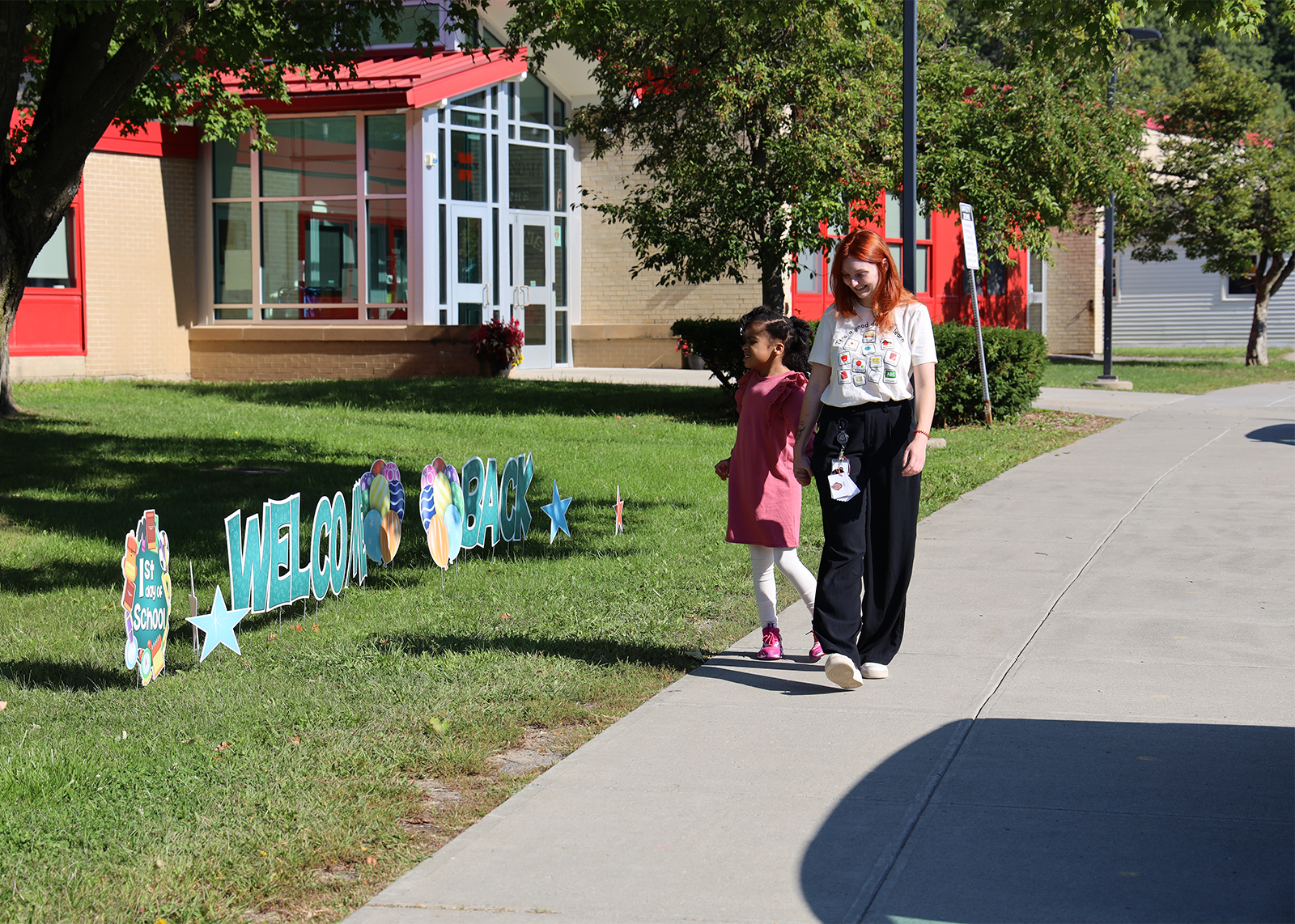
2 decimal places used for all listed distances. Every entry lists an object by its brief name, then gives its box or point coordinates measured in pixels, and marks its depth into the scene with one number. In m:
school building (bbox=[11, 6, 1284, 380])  20.78
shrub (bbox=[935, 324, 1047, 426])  15.62
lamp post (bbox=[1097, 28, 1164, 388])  20.76
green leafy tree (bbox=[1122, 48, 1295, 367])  27.83
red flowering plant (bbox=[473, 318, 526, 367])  21.34
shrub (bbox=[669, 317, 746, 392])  16.23
